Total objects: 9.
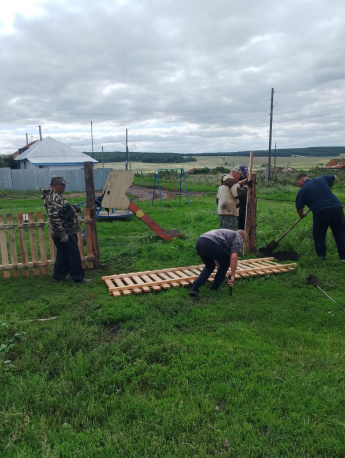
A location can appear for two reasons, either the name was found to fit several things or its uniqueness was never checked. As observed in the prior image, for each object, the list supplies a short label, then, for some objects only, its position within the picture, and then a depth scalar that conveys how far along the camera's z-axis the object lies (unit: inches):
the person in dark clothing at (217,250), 197.0
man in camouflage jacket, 224.7
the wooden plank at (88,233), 267.4
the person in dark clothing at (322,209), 273.9
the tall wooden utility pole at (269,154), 1121.8
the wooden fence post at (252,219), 302.3
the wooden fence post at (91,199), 266.1
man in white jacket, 269.7
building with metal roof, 1412.4
